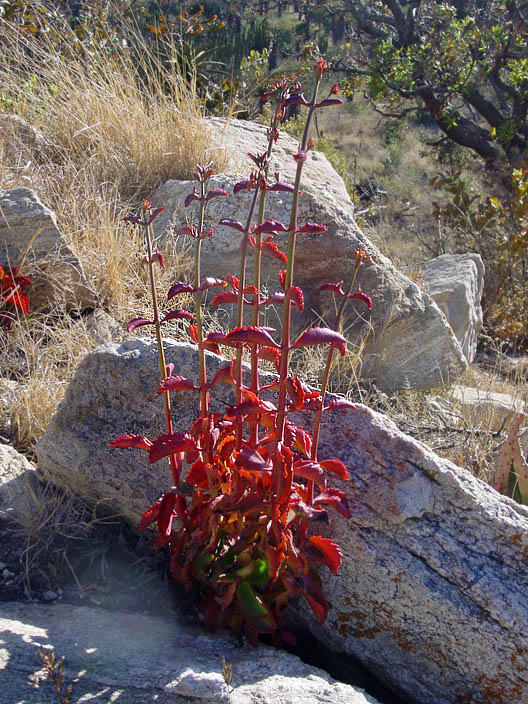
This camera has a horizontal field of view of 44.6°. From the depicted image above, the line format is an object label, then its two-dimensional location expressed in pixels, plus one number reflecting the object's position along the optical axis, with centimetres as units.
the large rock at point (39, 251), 328
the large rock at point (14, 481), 209
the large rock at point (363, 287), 352
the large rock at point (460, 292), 456
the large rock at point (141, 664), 139
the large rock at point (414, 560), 167
